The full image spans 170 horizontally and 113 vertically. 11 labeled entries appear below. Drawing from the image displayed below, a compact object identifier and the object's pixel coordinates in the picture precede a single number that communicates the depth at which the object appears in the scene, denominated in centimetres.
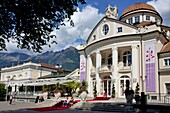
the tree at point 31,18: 651
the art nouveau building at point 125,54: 1813
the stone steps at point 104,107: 1214
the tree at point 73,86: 2446
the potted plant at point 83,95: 1467
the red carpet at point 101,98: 1921
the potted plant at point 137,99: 1223
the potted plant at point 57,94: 1813
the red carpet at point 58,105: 1571
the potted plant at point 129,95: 1180
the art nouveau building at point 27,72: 3904
